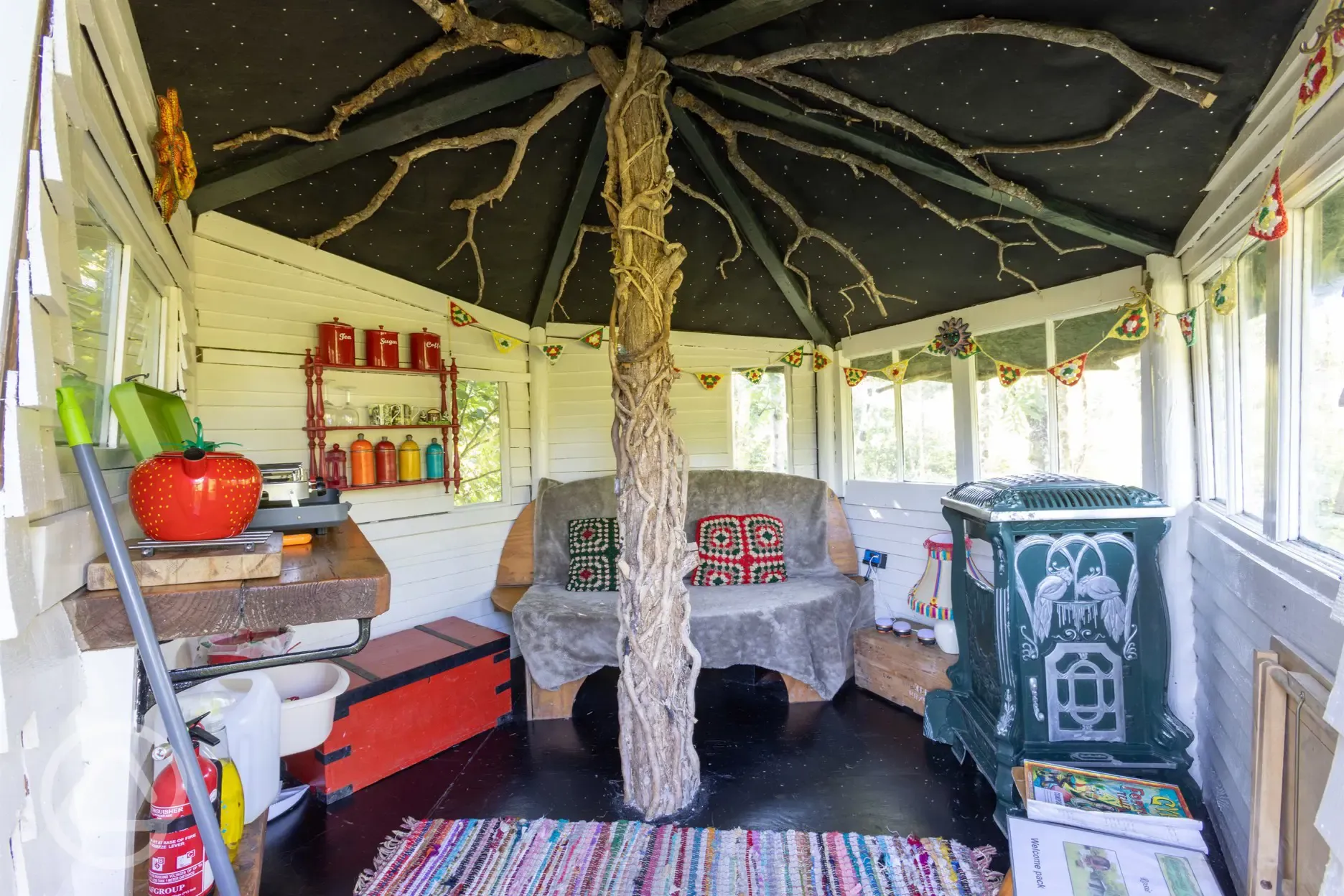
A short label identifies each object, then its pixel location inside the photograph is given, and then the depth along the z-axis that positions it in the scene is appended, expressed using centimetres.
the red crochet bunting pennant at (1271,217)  162
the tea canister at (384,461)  343
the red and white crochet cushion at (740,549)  408
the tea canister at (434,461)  372
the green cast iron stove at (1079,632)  232
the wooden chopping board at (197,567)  96
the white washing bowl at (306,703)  247
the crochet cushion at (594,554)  401
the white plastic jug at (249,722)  207
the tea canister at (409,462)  354
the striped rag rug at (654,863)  219
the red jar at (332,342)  321
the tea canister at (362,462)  330
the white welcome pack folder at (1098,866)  153
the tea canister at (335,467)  320
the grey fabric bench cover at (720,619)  342
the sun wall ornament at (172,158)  161
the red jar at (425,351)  359
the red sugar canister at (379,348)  339
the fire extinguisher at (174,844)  106
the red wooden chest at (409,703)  272
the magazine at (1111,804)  174
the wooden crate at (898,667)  334
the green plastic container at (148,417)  121
